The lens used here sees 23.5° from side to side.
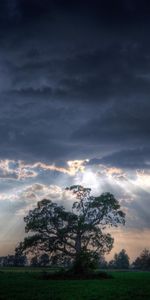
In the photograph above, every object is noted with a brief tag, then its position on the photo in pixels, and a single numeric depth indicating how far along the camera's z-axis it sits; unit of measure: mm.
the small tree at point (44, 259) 59469
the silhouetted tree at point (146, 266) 161812
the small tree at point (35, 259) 56544
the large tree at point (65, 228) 60500
